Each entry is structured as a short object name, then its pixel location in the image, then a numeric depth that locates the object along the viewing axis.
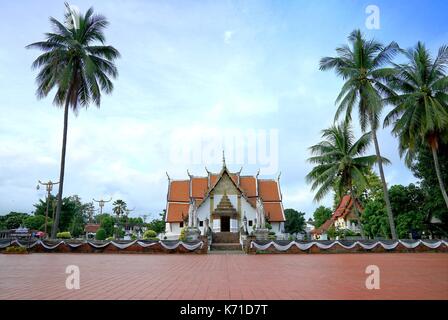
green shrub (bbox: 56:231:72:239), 27.24
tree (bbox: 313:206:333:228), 58.62
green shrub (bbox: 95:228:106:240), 35.03
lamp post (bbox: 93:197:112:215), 68.21
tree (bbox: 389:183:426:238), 25.78
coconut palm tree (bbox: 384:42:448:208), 20.88
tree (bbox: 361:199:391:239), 28.22
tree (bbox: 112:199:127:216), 70.83
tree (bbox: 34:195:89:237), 44.41
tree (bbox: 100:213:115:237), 51.33
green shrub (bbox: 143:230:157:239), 30.42
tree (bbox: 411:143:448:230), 24.52
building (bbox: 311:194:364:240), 44.41
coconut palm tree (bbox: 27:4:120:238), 21.39
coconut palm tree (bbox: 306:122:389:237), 25.67
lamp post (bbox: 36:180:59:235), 35.91
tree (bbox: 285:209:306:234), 55.91
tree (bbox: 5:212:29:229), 46.81
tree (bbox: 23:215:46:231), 43.16
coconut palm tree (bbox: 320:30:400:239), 21.50
